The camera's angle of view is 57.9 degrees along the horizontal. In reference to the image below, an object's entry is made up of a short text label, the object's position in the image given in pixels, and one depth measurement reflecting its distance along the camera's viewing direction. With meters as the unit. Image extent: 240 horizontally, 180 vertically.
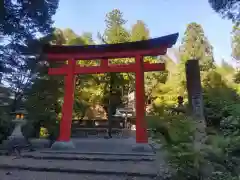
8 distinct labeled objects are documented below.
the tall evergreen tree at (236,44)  19.09
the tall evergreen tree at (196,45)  20.80
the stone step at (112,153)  5.88
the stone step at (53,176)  3.82
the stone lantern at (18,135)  6.90
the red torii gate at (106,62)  7.06
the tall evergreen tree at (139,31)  20.09
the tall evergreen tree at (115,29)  18.02
